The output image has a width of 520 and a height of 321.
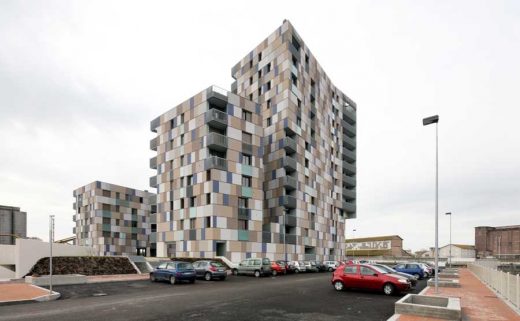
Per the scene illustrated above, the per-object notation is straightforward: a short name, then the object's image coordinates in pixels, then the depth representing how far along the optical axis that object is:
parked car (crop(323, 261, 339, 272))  47.67
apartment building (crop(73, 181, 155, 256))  74.81
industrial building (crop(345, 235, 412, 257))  91.05
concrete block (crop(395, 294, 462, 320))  11.00
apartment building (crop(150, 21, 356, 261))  45.75
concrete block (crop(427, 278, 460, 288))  21.51
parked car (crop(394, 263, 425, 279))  32.62
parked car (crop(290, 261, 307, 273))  41.38
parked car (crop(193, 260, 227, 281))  28.50
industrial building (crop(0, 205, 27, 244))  63.75
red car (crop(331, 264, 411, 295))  18.33
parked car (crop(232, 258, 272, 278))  33.84
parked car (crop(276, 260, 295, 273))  39.19
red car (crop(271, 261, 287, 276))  37.10
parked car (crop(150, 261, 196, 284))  25.02
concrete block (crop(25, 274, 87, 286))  23.44
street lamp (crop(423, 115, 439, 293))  17.51
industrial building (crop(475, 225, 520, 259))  83.88
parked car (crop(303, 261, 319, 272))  43.00
